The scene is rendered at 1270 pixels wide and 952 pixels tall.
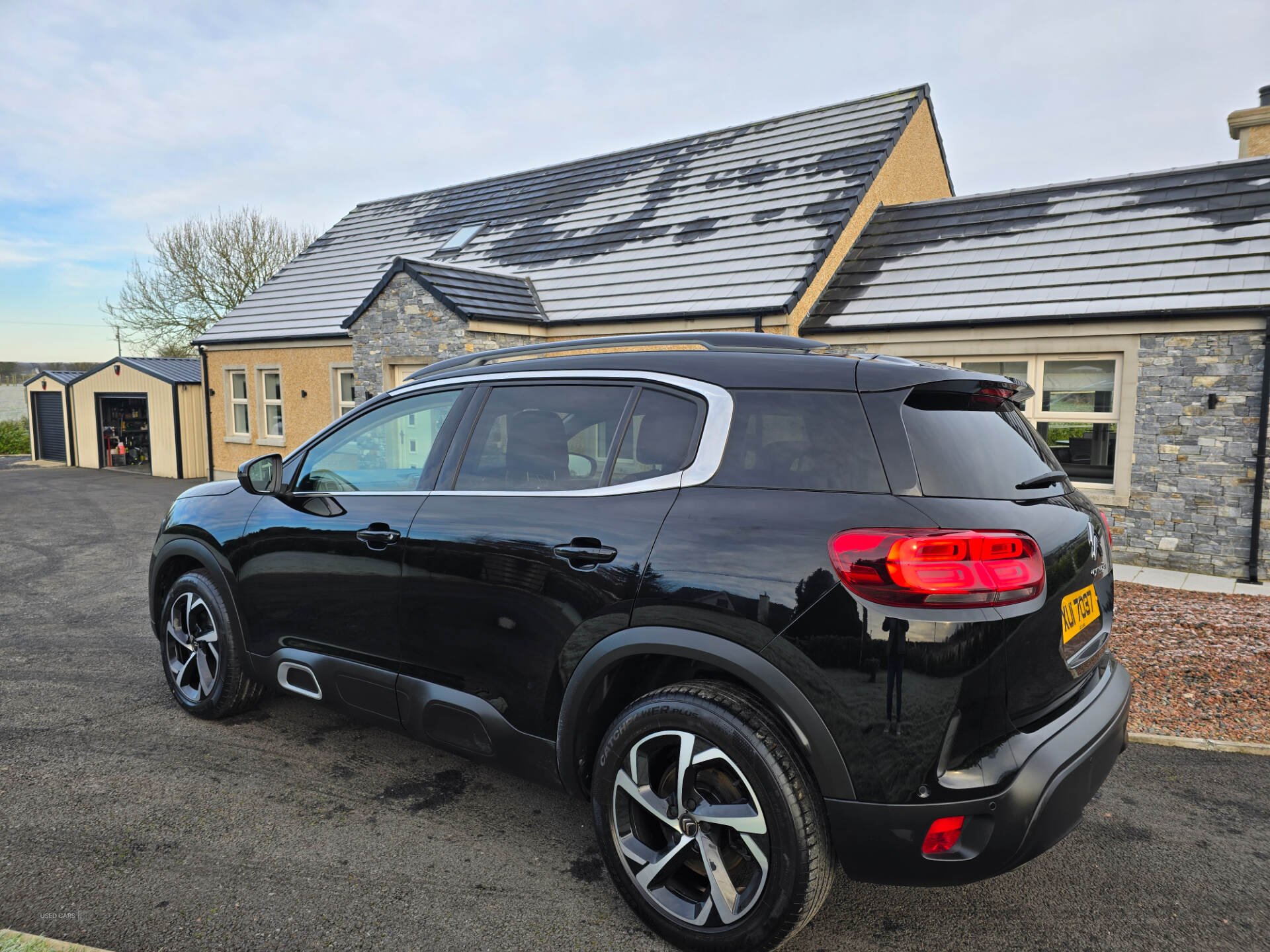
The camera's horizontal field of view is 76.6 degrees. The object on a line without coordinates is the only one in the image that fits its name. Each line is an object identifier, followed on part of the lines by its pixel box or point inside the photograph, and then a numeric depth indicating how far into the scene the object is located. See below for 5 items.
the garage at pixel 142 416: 19.83
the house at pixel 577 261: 11.92
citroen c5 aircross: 2.16
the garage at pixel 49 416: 24.52
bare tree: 29.89
